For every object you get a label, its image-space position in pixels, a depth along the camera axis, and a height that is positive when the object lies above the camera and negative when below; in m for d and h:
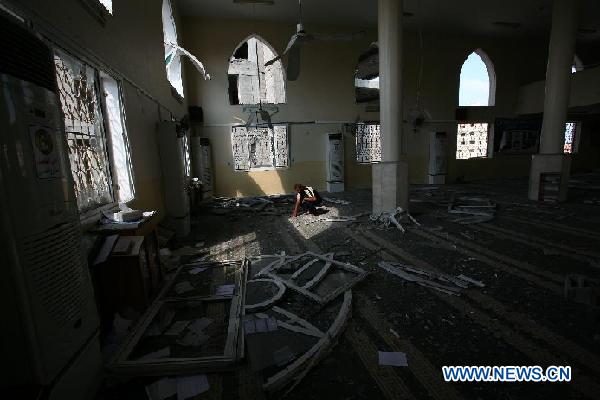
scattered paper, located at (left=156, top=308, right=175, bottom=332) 2.56 -1.45
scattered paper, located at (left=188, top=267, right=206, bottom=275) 3.75 -1.46
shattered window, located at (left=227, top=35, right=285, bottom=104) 10.75 +3.11
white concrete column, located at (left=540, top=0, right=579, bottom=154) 6.71 +1.60
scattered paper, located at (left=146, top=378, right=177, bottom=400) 1.81 -1.45
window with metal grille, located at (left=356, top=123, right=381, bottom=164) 11.59 +0.27
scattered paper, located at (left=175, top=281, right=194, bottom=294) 3.24 -1.46
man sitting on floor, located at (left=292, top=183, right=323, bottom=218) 7.05 -1.14
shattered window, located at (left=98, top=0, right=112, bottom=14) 3.72 +1.96
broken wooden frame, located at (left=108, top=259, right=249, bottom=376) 1.96 -1.39
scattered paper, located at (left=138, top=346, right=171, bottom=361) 2.11 -1.43
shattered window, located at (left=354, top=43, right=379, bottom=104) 12.32 +3.16
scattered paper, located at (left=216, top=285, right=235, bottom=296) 3.11 -1.46
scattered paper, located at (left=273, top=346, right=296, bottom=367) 2.06 -1.44
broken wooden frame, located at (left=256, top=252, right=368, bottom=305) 2.95 -1.42
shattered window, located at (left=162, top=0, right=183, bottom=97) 7.70 +2.90
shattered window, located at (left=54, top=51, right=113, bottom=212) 2.80 +0.31
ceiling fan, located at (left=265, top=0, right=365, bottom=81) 5.14 +2.01
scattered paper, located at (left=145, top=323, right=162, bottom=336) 2.45 -1.44
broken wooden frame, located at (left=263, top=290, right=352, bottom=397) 1.85 -1.42
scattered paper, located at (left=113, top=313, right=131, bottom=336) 2.46 -1.40
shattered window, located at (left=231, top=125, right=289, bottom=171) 10.53 +0.22
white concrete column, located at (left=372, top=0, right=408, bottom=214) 5.82 +0.66
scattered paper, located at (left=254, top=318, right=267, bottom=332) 2.46 -1.45
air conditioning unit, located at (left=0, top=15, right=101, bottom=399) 1.22 -0.32
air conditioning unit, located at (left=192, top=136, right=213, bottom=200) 9.46 -0.20
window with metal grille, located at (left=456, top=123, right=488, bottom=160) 12.86 +0.22
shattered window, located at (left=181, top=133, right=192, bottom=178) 8.60 +0.02
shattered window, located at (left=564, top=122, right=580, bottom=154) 14.08 +0.24
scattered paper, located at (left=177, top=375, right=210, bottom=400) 1.82 -1.45
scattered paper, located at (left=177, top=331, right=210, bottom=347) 2.32 -1.46
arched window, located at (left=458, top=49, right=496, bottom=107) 12.66 +3.01
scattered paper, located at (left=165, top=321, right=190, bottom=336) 2.47 -1.46
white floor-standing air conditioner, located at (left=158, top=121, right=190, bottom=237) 5.20 -0.33
